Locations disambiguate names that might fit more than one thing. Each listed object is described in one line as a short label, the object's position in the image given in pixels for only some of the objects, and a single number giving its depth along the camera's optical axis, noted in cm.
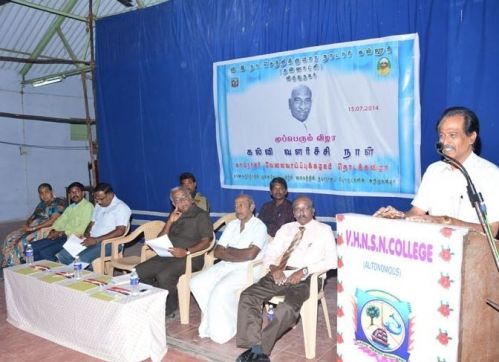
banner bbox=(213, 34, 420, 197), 388
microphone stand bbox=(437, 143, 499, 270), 150
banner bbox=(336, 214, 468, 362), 183
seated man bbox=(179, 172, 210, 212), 500
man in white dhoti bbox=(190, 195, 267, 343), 328
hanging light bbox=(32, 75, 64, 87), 841
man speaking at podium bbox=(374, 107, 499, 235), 204
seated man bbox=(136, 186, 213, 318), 373
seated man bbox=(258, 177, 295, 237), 423
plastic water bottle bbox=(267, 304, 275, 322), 325
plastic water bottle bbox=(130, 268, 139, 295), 299
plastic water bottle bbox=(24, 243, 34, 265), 394
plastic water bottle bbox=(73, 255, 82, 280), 335
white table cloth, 279
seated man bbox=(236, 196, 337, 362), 287
